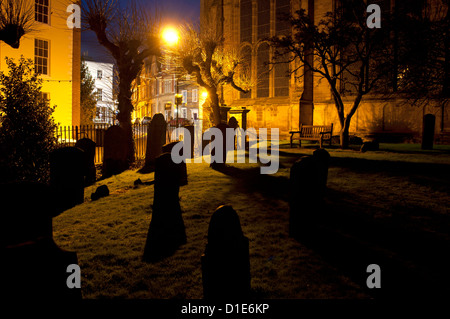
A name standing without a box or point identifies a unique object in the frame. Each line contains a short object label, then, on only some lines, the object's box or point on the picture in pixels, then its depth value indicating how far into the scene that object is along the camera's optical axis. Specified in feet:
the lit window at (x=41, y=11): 59.52
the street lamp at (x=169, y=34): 45.88
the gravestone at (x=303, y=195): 14.98
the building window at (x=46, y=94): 59.11
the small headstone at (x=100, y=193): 25.41
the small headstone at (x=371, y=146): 45.67
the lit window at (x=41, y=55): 59.67
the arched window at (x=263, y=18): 81.82
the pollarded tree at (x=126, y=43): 38.93
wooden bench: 50.16
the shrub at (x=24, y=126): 23.18
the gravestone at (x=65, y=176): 23.65
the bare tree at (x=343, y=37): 47.32
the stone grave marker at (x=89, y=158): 31.71
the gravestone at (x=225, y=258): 8.14
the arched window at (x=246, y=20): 84.84
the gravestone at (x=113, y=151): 35.24
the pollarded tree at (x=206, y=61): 55.31
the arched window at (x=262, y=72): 82.23
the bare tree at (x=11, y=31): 28.68
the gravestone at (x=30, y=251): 5.92
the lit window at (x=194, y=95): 180.62
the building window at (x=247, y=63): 83.30
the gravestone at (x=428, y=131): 46.91
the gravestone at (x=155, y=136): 37.22
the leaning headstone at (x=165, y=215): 14.17
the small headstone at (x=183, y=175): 27.97
